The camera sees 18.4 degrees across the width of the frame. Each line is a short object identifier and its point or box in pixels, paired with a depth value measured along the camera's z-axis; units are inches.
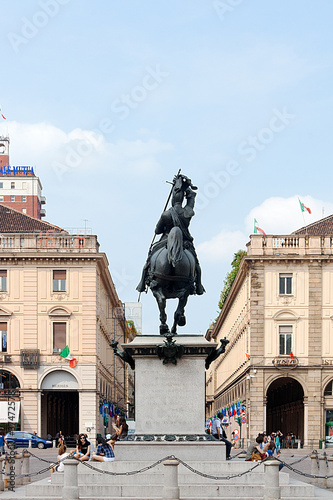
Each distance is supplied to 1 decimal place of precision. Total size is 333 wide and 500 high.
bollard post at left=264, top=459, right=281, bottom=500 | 812.0
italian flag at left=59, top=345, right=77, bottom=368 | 2861.7
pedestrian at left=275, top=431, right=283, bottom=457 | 2405.6
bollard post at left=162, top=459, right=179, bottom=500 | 794.8
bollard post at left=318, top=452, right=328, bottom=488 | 1223.6
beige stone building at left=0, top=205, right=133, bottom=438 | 2925.7
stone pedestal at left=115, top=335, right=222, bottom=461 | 873.5
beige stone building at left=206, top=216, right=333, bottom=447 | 2923.2
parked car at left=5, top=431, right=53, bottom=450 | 2640.3
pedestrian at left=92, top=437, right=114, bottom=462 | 940.6
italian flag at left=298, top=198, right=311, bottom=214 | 3087.1
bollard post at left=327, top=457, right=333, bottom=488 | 1159.0
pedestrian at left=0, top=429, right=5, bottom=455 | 2182.1
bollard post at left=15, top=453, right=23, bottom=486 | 1238.9
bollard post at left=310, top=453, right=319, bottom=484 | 1288.1
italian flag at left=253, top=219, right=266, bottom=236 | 3034.5
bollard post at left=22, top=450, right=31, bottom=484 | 1264.1
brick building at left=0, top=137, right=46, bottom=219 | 6200.8
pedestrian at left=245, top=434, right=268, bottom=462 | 1039.6
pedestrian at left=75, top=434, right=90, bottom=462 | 1005.8
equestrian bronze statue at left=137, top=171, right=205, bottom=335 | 925.7
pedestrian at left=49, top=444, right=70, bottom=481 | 962.7
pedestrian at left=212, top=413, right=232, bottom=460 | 968.3
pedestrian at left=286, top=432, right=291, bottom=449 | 2926.4
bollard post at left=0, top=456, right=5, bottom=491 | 1016.2
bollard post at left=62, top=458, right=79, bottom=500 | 812.0
